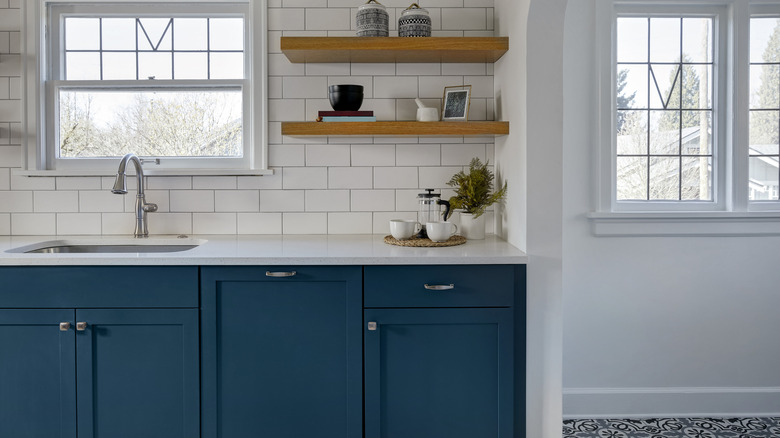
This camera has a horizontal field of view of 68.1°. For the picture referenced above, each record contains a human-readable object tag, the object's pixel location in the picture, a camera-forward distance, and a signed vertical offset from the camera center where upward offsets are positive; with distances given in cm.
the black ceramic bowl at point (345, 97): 262 +51
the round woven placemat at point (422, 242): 244 -14
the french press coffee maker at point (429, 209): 265 +0
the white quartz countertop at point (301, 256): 218 -18
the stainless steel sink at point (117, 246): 273 -18
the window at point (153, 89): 290 +61
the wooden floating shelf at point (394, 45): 256 +73
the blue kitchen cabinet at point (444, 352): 222 -55
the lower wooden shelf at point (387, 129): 257 +36
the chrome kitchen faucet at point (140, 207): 271 +1
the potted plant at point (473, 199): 266 +5
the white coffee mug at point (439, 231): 249 -9
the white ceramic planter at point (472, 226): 270 -8
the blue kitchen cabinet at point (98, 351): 220 -54
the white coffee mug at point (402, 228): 255 -8
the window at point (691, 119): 301 +49
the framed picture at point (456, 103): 269 +50
